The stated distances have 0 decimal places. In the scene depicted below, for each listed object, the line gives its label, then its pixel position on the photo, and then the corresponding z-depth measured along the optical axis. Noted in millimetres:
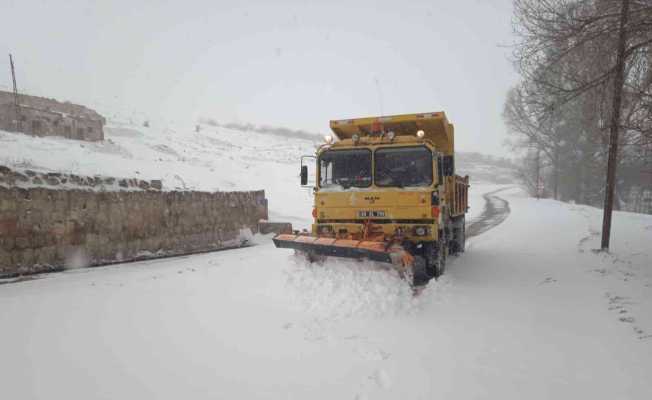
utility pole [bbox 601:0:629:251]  7348
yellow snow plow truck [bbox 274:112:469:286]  6570
